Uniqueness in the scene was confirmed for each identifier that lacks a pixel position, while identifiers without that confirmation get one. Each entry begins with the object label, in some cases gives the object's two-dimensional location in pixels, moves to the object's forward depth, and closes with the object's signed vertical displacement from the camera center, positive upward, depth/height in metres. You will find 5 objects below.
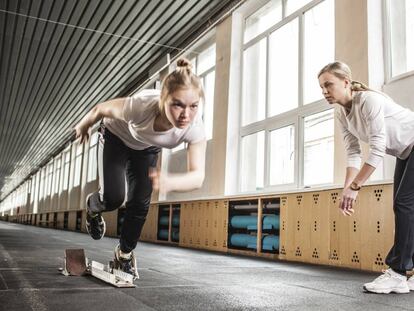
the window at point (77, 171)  9.55 +0.87
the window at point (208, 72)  7.94 +2.78
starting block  2.45 -0.38
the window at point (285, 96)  5.65 +1.85
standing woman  2.06 +0.40
